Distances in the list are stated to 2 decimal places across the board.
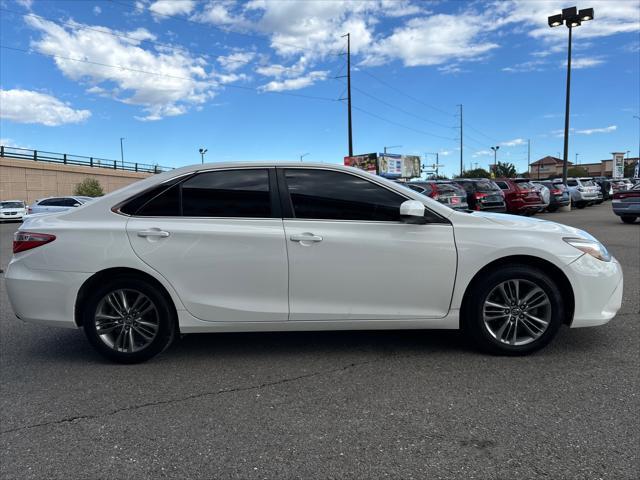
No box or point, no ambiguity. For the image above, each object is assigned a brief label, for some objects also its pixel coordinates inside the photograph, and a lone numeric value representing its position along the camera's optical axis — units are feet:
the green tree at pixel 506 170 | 396.00
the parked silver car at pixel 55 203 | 78.90
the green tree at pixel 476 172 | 367.66
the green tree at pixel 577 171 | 345.10
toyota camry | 12.47
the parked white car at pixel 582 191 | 90.02
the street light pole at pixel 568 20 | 80.64
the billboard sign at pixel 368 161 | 191.31
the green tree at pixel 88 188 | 154.92
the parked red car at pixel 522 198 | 65.92
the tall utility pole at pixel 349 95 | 106.52
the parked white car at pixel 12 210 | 94.48
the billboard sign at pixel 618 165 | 168.25
